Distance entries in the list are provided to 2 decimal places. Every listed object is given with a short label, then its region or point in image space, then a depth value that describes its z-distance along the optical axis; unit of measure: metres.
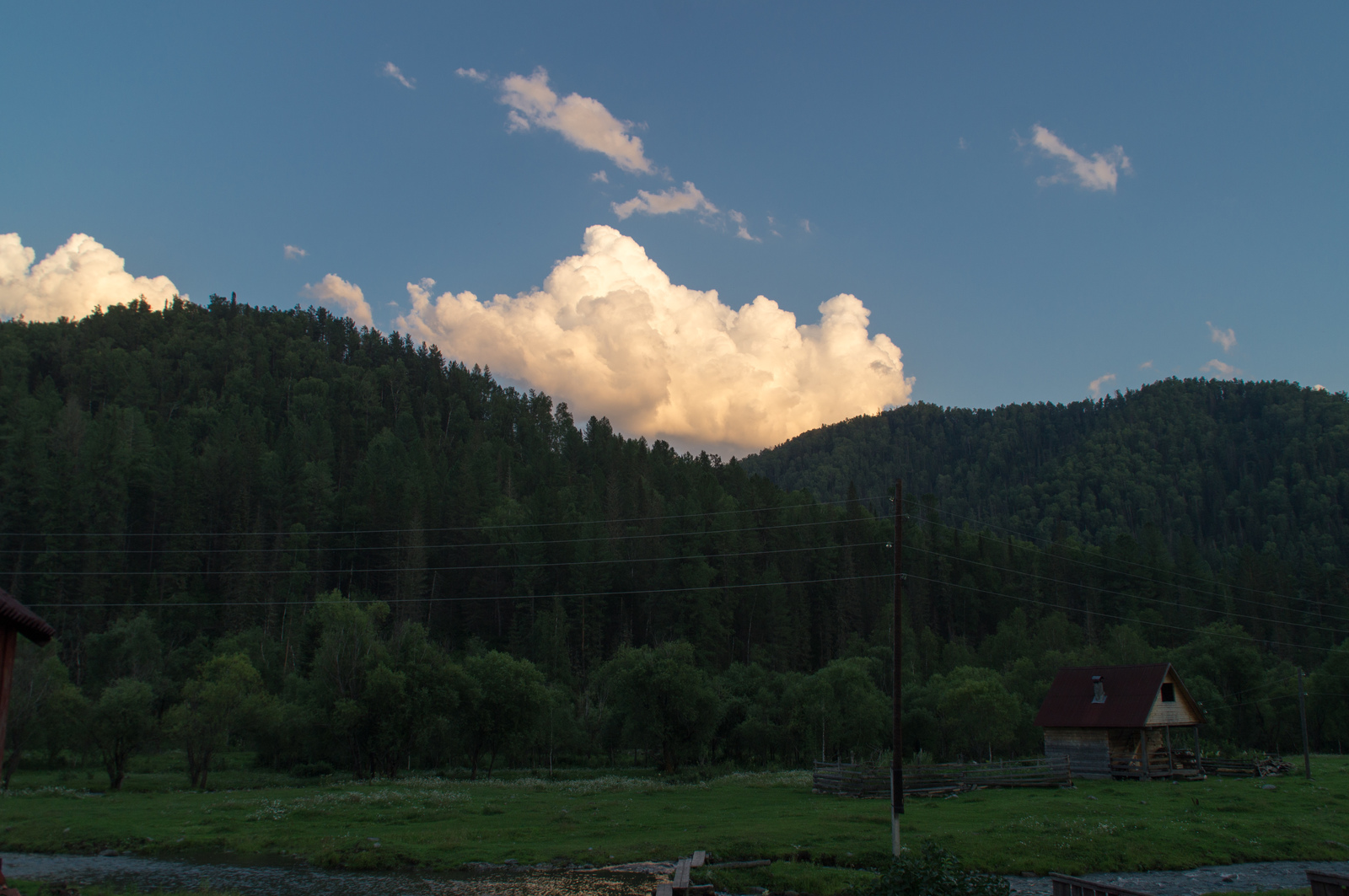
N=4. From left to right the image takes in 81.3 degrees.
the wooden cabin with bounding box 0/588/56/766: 18.64
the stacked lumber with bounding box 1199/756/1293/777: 52.78
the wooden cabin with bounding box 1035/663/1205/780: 51.62
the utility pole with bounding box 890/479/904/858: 24.78
